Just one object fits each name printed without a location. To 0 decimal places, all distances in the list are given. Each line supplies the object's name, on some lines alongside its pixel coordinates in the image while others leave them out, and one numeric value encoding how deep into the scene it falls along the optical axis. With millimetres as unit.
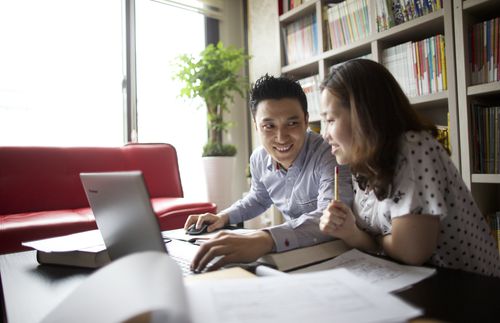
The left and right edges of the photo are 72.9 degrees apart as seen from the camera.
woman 697
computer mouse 1042
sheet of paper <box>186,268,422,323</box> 359
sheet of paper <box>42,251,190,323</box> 330
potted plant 2838
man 1134
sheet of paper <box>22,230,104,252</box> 814
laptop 494
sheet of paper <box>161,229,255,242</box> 967
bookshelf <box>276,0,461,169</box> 1699
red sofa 1652
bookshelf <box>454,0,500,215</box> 1619
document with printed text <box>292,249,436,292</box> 581
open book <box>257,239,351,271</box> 675
